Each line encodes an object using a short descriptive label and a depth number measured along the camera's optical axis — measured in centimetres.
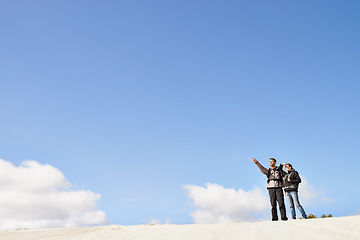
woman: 914
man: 905
